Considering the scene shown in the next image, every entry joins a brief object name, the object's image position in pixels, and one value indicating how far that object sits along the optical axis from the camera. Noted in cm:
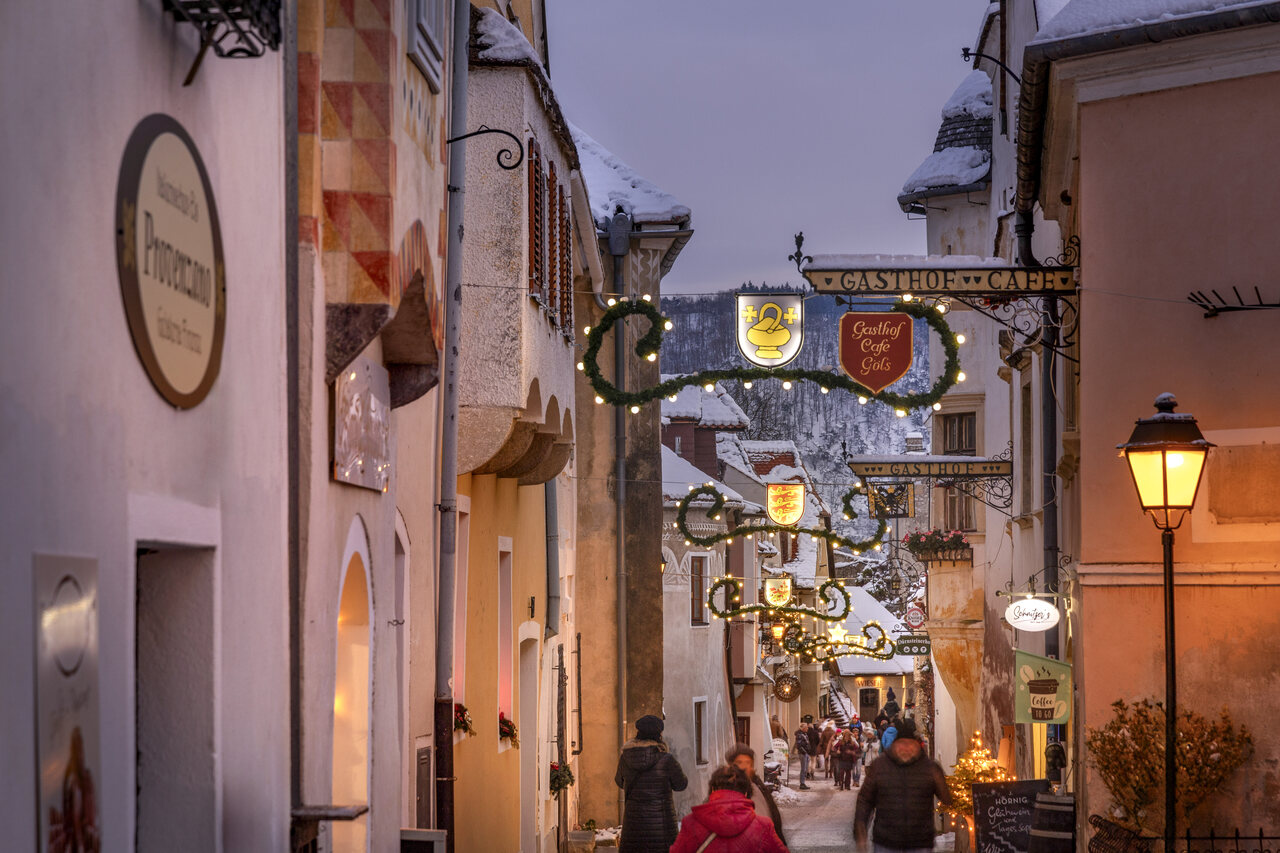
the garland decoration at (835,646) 3488
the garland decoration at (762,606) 2919
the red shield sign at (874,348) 1677
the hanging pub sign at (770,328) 1769
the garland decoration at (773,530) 2247
